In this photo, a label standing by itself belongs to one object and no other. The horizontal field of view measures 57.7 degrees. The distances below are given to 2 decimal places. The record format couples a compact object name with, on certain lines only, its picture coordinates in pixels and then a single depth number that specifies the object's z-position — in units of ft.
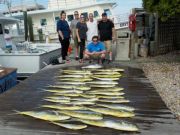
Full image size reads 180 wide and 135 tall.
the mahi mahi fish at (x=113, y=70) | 14.27
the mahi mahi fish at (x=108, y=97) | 10.08
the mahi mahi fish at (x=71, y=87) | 11.08
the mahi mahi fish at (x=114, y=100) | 9.64
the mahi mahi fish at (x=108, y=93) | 10.44
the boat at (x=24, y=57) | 18.05
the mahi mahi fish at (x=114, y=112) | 8.26
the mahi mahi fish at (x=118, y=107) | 8.79
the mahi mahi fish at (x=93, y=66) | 14.90
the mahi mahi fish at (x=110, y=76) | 13.08
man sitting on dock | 16.21
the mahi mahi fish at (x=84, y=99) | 9.70
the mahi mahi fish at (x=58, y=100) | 9.56
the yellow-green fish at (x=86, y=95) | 10.12
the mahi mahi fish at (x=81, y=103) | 9.30
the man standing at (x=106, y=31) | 16.38
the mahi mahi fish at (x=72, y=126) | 7.38
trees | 16.46
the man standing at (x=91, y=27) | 17.02
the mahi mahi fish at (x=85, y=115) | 7.89
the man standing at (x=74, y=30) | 17.69
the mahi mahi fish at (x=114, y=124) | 7.31
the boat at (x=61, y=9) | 43.72
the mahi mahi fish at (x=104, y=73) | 13.59
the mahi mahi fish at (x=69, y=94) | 10.24
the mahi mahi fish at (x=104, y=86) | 11.52
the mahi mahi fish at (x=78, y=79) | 12.46
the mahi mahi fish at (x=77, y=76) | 13.06
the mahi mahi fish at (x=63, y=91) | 10.65
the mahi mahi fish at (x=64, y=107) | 8.72
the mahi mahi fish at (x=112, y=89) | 11.08
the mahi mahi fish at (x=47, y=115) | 7.88
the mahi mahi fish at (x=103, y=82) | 11.91
